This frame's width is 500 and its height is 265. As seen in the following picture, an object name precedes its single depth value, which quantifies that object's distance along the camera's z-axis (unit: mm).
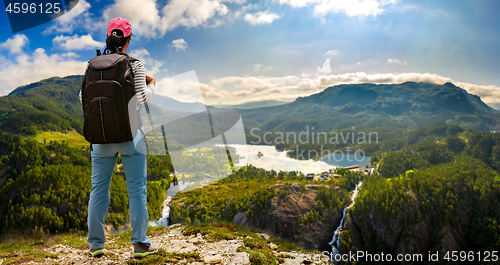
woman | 3119
